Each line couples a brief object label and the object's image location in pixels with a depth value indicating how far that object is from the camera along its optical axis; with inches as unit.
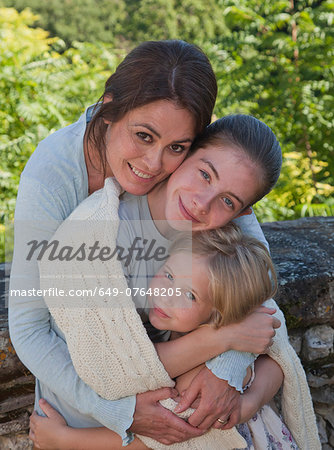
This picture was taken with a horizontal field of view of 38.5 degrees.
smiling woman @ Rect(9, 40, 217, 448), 58.2
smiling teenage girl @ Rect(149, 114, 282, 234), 65.0
